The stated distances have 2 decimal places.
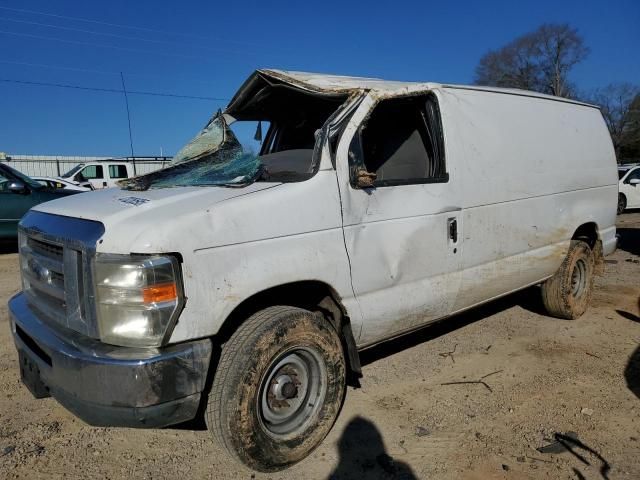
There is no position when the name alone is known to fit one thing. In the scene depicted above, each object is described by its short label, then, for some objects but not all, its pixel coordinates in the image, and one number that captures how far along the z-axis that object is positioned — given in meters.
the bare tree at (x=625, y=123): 45.91
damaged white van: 2.33
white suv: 15.95
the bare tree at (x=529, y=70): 44.97
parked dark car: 9.25
